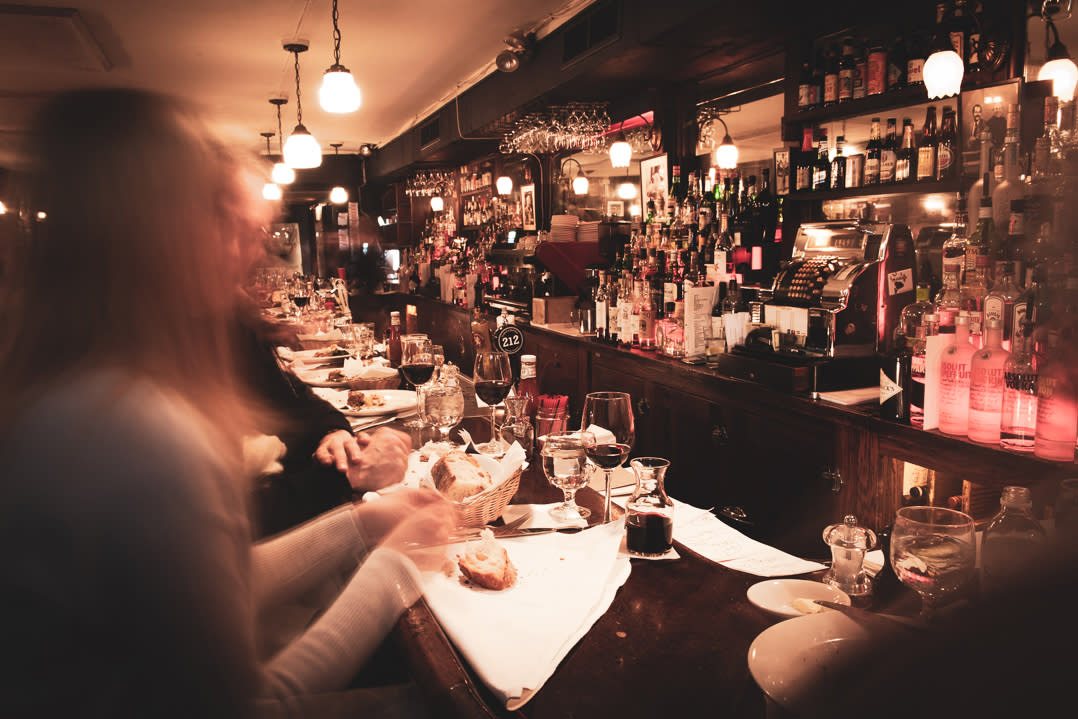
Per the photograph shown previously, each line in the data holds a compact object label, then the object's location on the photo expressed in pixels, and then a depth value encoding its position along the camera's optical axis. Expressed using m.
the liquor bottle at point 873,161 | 3.04
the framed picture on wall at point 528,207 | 7.00
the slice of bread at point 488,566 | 1.11
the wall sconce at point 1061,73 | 2.46
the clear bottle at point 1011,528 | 0.94
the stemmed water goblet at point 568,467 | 1.40
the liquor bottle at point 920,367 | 2.17
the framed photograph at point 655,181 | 4.91
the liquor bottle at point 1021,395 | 1.92
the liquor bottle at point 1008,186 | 2.26
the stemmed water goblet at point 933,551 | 0.97
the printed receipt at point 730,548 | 1.23
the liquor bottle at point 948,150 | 2.76
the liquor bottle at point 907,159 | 2.92
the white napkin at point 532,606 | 0.91
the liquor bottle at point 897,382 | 2.30
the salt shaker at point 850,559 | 1.14
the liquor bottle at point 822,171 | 3.31
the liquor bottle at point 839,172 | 3.23
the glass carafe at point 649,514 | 1.26
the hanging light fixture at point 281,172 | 7.98
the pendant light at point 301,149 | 5.88
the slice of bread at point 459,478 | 1.35
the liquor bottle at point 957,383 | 2.05
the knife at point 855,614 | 0.76
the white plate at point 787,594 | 1.06
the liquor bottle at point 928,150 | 2.83
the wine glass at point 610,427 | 1.40
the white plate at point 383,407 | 2.39
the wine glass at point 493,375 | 1.91
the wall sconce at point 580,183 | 6.35
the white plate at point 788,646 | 0.77
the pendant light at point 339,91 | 4.45
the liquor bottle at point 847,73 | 3.15
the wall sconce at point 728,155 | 4.30
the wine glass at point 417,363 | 2.29
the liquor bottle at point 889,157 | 2.99
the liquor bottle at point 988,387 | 1.99
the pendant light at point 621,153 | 5.02
